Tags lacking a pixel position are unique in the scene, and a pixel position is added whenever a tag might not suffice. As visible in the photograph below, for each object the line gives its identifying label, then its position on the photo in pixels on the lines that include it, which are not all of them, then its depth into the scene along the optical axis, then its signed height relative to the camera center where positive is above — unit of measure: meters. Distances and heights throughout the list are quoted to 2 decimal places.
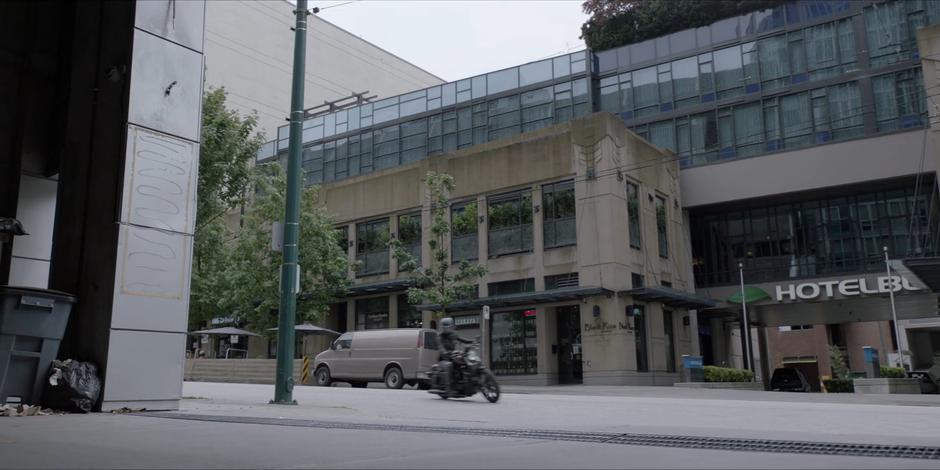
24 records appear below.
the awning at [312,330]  32.22 +2.07
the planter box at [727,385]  27.57 -0.37
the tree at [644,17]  43.81 +20.54
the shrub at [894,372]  25.97 +0.02
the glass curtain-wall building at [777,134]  35.12 +11.40
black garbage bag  9.50 -0.05
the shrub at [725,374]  28.91 +0.03
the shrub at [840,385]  30.67 -0.45
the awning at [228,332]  35.28 +2.22
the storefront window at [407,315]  37.06 +3.03
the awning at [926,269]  22.16 +3.02
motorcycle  14.91 +0.00
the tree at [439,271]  29.52 +4.13
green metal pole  12.98 +2.35
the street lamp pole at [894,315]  30.64 +2.35
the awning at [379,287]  36.08 +4.31
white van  24.88 +0.70
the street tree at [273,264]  34.06 +5.10
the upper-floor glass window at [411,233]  37.44 +6.97
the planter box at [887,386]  24.83 -0.41
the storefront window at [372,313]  38.66 +3.27
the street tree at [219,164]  20.33 +5.67
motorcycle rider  15.45 +0.64
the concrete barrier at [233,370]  31.08 +0.46
